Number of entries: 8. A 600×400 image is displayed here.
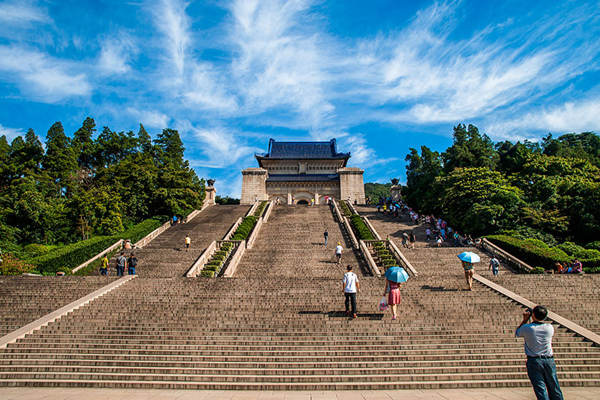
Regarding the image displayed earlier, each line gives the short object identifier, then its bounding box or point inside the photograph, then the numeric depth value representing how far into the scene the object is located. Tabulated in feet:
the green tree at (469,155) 113.35
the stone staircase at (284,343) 23.95
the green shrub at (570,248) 65.72
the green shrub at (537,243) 65.87
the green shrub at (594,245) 69.91
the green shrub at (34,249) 74.35
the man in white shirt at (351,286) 31.45
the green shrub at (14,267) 54.54
